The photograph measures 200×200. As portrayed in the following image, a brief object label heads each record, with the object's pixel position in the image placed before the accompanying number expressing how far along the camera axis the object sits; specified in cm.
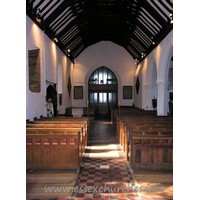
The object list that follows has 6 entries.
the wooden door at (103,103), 1805
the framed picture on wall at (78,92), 1755
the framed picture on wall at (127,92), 1777
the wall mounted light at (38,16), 741
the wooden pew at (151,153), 427
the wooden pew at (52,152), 430
